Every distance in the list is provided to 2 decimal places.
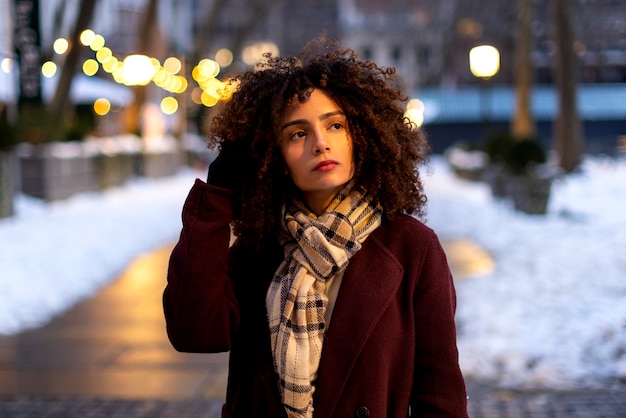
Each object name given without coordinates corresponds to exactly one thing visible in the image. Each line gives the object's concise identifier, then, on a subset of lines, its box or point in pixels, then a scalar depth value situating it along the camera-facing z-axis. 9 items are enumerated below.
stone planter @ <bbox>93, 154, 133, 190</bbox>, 21.39
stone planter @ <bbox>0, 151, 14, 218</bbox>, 13.74
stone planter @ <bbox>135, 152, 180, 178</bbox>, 28.20
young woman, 2.10
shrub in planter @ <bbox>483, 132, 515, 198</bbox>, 16.99
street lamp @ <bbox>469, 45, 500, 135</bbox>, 17.02
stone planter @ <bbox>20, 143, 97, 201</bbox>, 17.17
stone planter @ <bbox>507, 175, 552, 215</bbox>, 14.16
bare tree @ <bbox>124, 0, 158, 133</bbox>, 27.03
